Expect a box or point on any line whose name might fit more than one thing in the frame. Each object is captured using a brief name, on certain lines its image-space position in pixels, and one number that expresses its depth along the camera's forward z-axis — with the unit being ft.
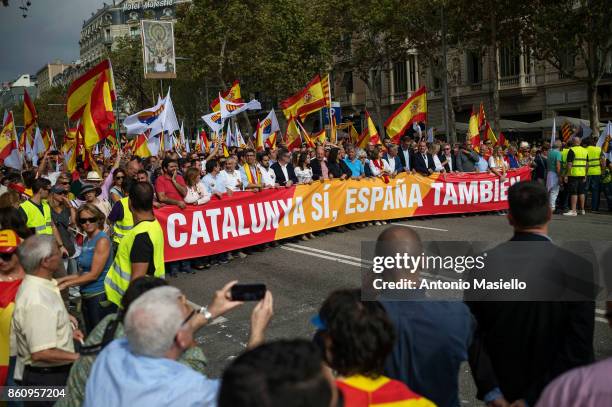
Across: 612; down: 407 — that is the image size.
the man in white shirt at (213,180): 35.29
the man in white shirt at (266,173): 38.40
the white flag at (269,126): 60.59
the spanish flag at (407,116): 51.31
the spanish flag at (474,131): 58.75
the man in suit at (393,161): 45.47
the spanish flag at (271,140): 61.41
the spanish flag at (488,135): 63.67
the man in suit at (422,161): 46.52
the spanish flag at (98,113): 35.32
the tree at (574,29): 74.84
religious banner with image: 92.38
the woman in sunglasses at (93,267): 15.98
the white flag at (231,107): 56.70
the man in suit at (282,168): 39.99
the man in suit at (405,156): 47.62
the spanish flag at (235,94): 61.00
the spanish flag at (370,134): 56.95
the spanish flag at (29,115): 47.50
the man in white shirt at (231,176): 35.63
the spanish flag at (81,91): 37.01
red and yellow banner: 31.91
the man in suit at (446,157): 48.77
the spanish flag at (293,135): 55.77
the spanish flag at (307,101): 54.19
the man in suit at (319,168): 41.55
